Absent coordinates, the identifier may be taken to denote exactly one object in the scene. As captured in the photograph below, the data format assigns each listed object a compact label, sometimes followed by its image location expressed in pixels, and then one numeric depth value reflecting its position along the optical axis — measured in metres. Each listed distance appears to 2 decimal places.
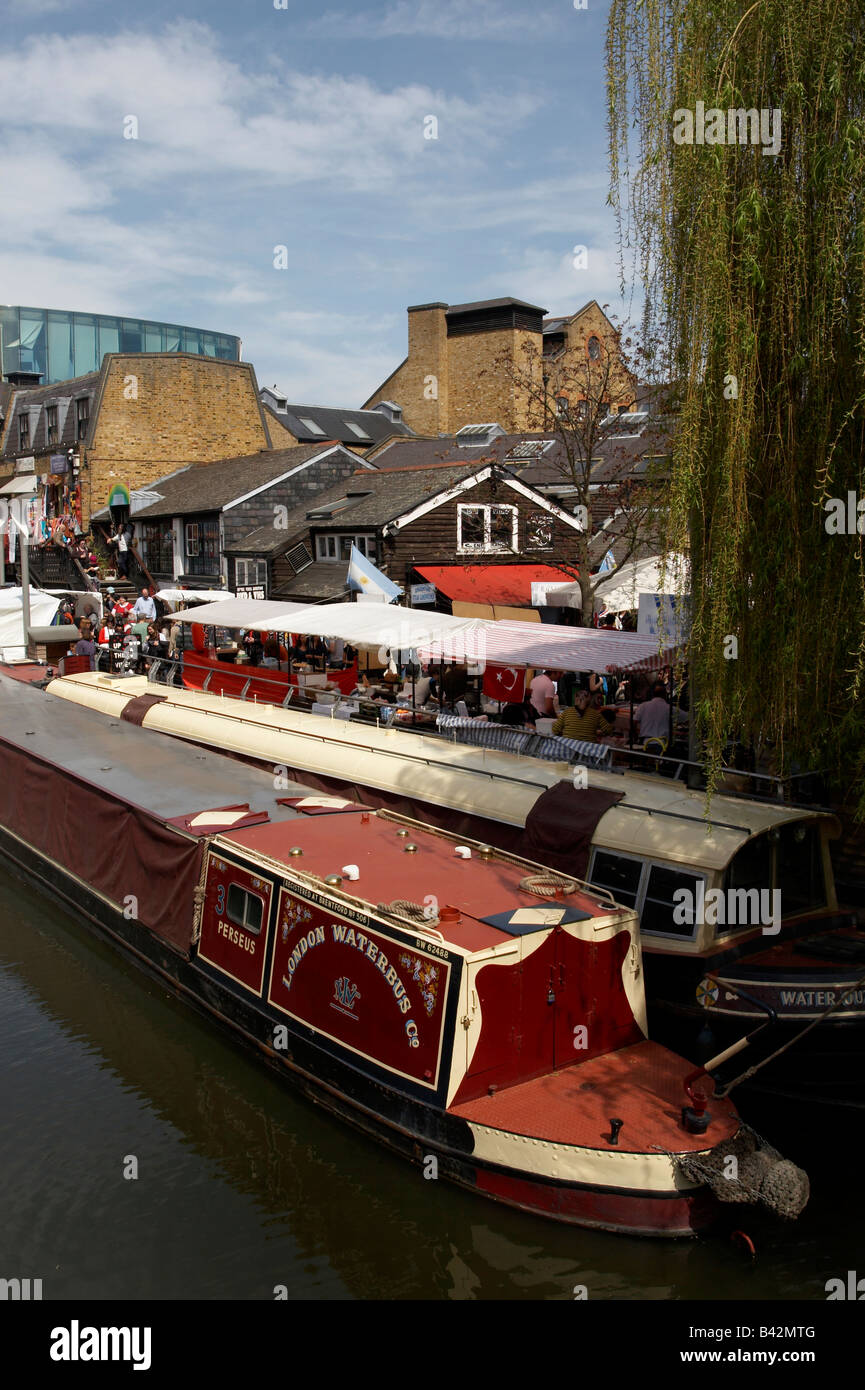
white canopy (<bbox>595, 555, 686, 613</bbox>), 22.20
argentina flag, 22.38
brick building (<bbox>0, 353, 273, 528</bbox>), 41.59
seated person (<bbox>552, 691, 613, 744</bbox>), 14.65
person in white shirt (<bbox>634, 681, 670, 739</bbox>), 15.52
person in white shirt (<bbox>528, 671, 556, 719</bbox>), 17.39
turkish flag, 17.59
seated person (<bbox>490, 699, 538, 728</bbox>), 17.25
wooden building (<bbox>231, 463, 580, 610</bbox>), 28.91
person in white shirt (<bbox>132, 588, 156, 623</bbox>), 30.95
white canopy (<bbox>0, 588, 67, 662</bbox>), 27.55
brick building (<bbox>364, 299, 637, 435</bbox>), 51.38
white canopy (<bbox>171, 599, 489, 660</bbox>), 16.78
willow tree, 8.95
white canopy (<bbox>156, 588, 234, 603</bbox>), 29.11
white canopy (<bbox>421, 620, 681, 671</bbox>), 14.78
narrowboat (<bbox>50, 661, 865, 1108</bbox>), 9.62
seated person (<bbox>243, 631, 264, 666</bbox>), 25.57
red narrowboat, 8.27
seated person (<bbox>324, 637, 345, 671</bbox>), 25.95
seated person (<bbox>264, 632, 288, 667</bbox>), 24.94
